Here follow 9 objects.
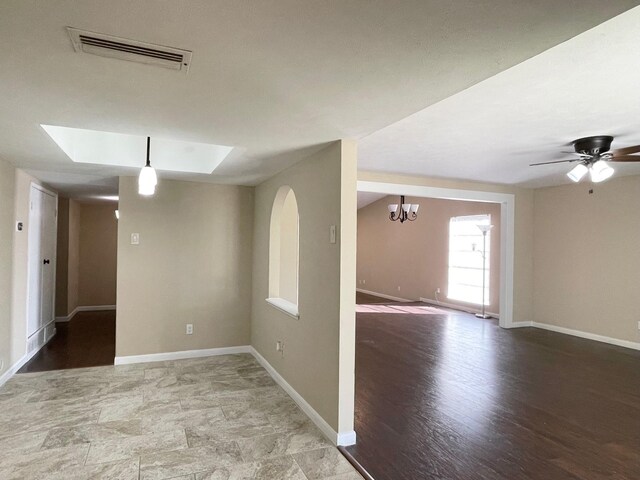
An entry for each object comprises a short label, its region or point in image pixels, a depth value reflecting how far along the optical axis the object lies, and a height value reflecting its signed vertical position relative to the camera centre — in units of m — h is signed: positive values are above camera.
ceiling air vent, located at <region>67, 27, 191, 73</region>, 1.38 +0.74
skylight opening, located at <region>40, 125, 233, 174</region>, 3.53 +0.89
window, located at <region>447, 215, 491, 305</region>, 7.75 -0.30
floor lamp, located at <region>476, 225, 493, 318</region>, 7.00 -0.21
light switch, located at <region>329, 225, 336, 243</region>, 2.71 +0.06
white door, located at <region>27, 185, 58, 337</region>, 4.46 -0.25
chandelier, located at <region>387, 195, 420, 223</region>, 7.21 +0.67
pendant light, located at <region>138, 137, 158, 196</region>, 2.90 +0.46
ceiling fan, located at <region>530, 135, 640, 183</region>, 3.39 +0.83
